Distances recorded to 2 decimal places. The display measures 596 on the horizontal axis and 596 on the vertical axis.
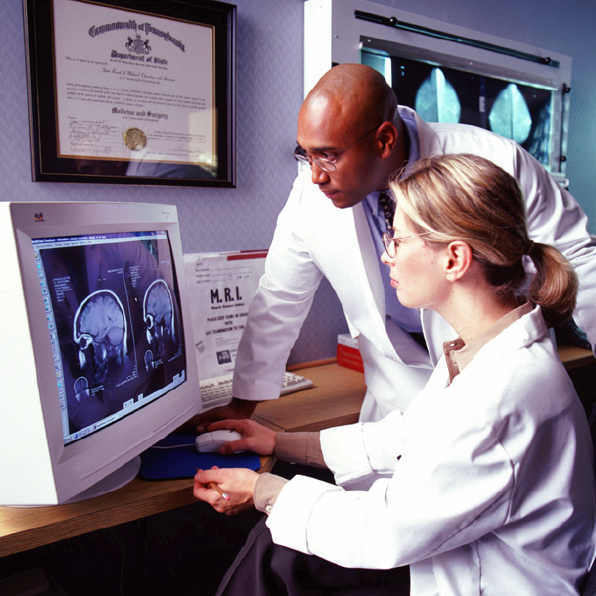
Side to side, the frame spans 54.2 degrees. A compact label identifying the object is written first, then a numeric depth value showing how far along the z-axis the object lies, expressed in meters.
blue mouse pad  1.21
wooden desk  0.99
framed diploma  1.54
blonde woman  0.87
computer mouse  1.32
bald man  1.43
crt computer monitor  0.90
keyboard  1.69
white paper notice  1.89
